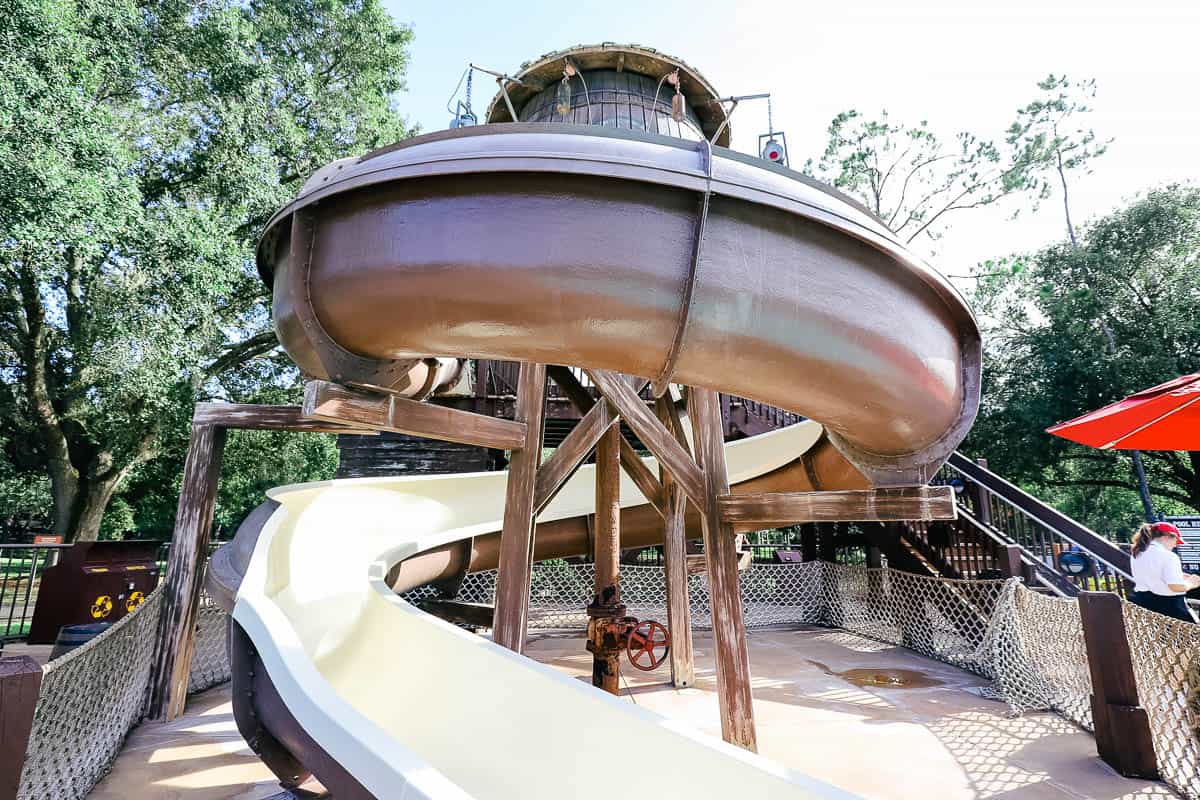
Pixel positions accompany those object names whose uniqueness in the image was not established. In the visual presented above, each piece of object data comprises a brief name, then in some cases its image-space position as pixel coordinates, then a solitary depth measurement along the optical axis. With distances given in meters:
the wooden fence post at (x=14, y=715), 1.26
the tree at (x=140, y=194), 8.19
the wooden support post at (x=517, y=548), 3.69
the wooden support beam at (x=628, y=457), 4.91
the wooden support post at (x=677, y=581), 5.23
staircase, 5.48
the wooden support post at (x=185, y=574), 4.38
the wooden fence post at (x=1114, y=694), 3.33
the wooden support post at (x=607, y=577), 4.20
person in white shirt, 4.20
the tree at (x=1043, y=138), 18.41
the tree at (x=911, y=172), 18.69
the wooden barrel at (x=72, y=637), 4.51
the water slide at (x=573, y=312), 1.79
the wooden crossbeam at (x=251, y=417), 4.45
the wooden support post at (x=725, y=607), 3.39
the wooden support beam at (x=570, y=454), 4.01
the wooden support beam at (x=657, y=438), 3.79
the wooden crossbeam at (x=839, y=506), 2.68
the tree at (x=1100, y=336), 14.32
